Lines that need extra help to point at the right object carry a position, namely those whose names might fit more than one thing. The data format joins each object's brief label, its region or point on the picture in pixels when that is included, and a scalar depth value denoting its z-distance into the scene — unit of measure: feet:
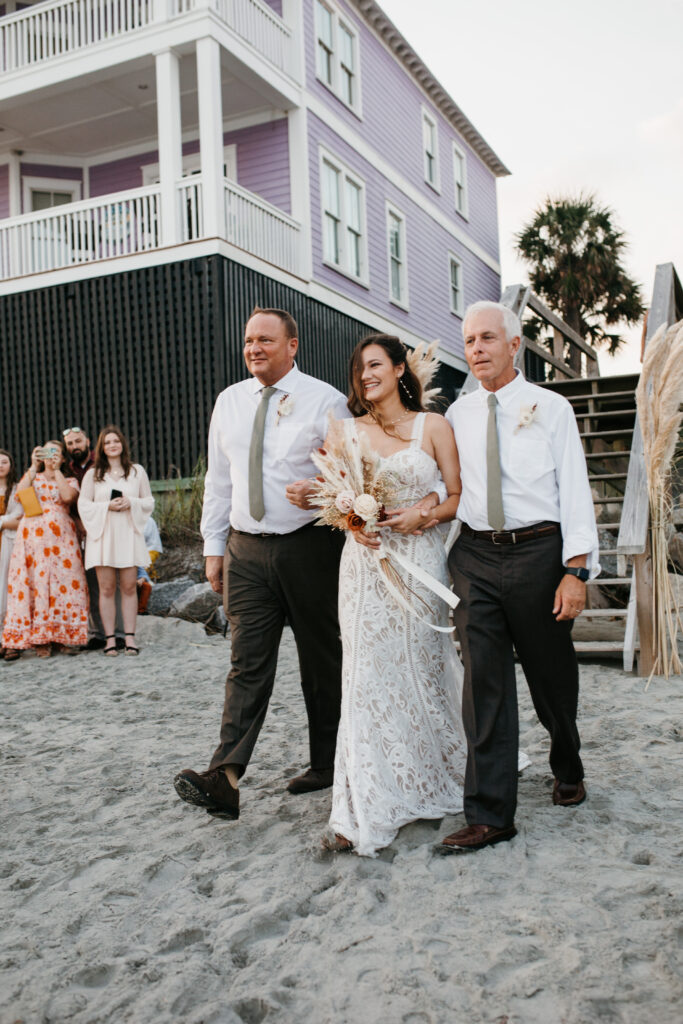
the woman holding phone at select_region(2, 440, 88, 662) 28.12
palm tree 74.59
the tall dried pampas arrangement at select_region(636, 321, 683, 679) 19.40
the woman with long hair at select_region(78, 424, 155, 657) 27.81
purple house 41.32
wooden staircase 23.65
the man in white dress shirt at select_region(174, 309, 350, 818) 12.68
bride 11.38
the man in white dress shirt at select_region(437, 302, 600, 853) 11.37
